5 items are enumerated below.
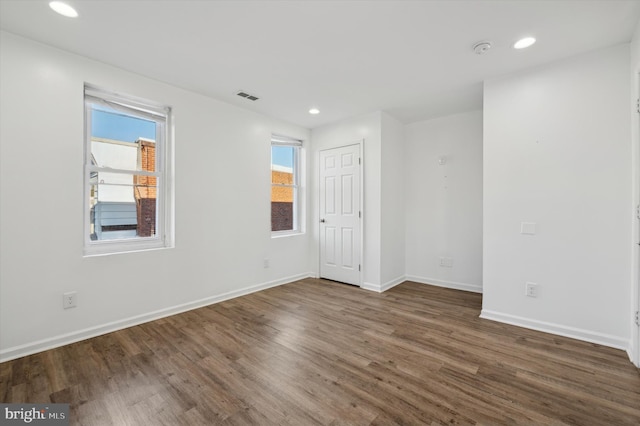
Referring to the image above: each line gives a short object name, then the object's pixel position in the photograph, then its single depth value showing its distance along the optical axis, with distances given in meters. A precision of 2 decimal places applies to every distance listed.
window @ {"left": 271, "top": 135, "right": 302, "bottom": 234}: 4.52
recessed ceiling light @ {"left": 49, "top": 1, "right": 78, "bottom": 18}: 1.92
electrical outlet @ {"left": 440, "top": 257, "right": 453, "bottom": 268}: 4.25
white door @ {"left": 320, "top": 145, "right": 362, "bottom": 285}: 4.28
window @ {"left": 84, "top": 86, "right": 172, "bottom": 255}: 2.74
